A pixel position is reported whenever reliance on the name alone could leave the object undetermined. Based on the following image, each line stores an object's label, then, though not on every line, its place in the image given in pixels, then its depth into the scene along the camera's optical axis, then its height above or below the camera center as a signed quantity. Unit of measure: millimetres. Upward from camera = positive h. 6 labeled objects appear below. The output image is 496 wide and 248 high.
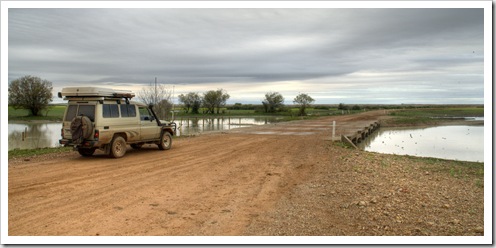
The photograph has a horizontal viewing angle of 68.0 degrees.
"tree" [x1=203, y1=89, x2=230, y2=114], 83750 +4798
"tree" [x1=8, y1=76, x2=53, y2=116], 57656 +4388
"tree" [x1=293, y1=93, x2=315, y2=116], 79444 +4657
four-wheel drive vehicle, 11578 +12
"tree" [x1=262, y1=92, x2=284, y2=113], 83125 +4262
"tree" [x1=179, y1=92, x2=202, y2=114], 81812 +4489
